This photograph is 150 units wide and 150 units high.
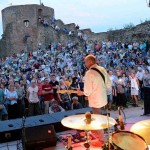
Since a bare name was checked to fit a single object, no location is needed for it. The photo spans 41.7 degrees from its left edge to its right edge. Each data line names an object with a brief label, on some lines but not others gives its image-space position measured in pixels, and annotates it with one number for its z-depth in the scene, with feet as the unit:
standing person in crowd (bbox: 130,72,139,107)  24.65
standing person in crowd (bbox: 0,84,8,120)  18.79
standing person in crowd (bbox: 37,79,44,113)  20.91
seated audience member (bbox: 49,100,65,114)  19.99
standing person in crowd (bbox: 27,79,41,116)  20.55
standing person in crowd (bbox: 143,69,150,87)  26.57
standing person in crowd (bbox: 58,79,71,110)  21.51
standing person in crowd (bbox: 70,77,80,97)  24.21
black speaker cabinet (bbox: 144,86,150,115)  18.59
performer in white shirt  12.32
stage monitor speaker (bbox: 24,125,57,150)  12.90
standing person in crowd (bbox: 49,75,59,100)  21.58
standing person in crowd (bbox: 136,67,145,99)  27.31
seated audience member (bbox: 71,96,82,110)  20.60
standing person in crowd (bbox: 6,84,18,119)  19.71
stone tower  73.05
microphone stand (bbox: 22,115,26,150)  12.80
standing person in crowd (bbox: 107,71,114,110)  23.14
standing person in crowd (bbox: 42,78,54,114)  20.65
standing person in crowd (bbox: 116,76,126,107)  24.20
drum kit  8.42
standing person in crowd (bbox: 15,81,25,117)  20.11
